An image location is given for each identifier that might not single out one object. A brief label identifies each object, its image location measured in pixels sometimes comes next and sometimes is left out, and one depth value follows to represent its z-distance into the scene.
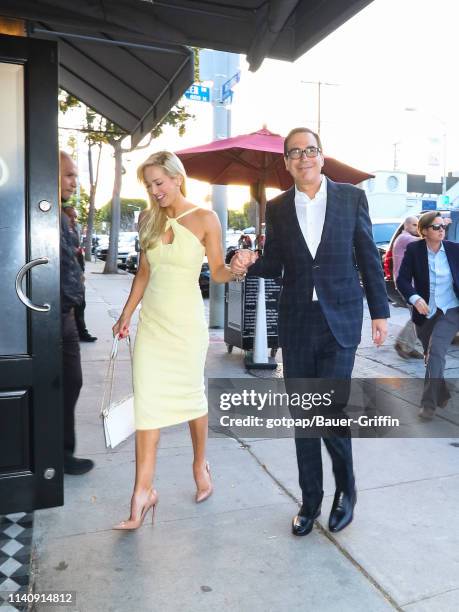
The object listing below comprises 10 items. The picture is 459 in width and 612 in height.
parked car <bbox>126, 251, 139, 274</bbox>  25.23
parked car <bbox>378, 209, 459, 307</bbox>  8.05
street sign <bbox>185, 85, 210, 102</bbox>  8.80
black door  2.78
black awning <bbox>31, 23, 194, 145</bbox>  3.99
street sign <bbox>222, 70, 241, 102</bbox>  8.48
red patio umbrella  6.31
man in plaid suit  2.86
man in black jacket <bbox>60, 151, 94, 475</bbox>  3.61
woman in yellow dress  3.00
